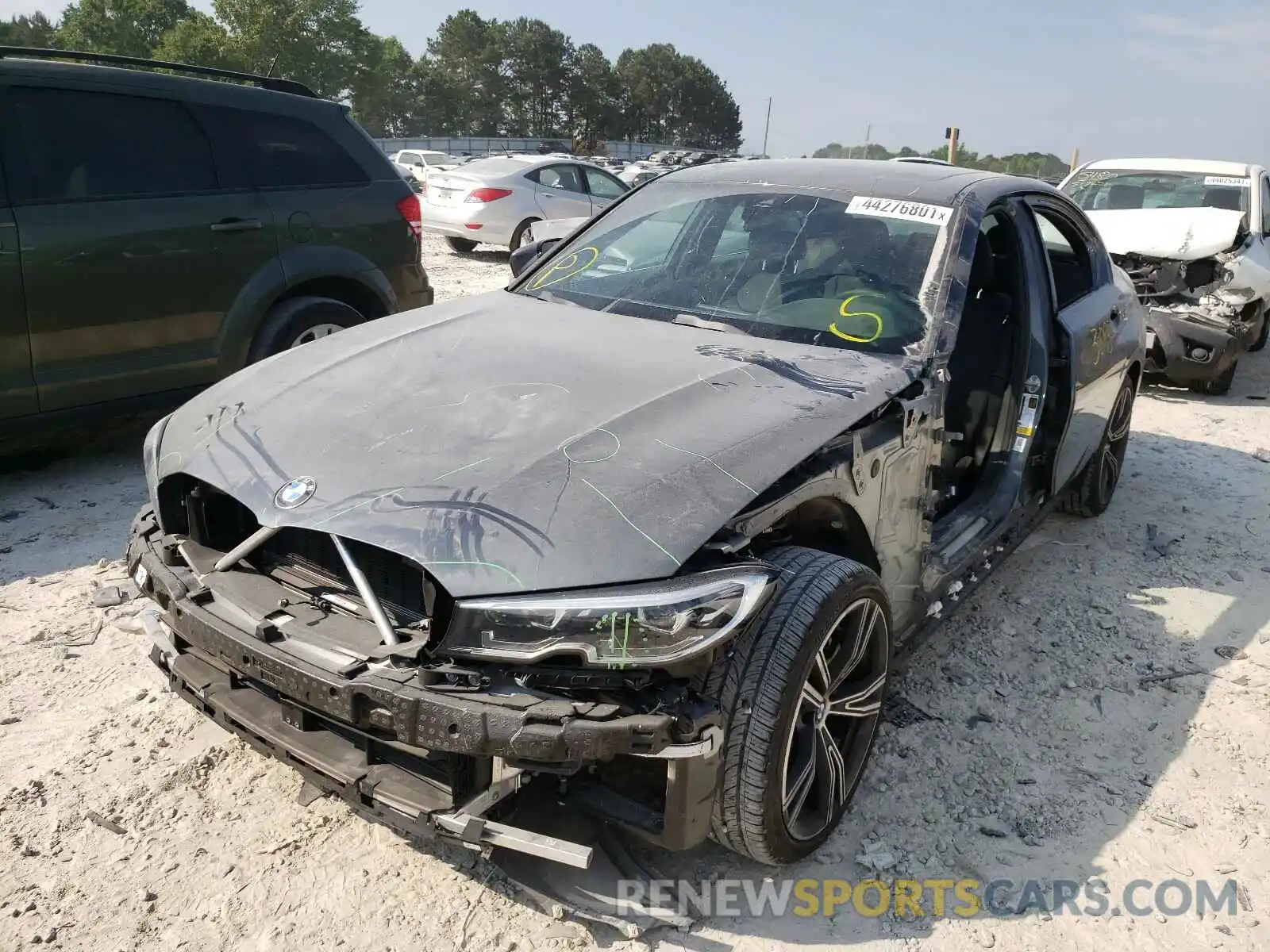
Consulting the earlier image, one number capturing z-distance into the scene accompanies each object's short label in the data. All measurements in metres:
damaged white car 7.32
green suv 4.36
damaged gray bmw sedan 1.95
